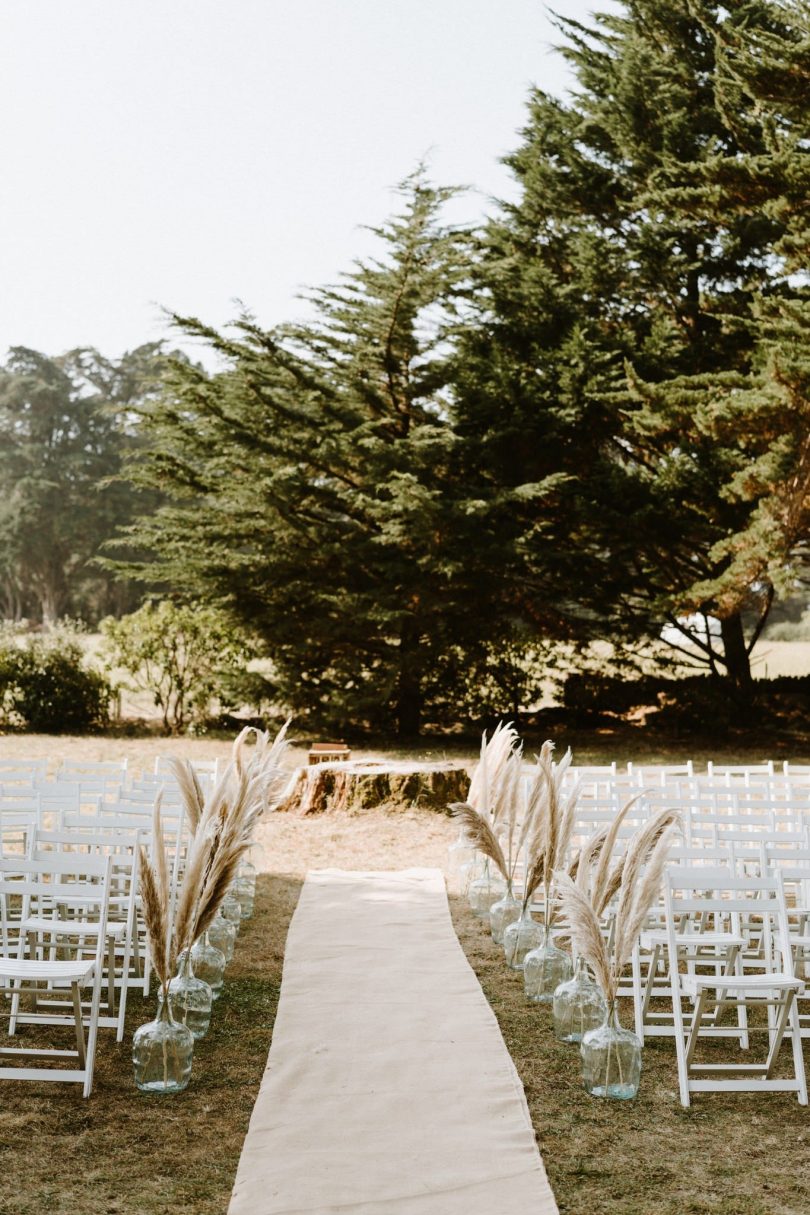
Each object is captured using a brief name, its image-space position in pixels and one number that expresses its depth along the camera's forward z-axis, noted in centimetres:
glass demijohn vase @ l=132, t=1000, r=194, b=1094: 443
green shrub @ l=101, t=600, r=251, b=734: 1823
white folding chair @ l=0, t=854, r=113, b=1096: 429
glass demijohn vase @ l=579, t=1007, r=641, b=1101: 445
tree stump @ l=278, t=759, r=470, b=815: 1166
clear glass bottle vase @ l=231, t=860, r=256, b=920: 748
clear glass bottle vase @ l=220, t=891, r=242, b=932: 691
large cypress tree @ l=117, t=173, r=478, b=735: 1683
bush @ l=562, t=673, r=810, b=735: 1903
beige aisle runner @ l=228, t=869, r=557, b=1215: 354
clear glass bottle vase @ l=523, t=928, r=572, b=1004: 579
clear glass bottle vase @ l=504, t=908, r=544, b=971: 636
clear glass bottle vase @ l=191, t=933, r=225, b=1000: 561
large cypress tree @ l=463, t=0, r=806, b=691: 1784
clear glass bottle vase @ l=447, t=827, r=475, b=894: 816
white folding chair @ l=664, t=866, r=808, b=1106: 438
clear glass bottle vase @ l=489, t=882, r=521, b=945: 690
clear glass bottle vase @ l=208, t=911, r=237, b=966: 608
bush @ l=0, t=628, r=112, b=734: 1830
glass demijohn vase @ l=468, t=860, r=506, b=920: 764
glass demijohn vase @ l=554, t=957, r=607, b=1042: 503
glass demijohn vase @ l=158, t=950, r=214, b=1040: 502
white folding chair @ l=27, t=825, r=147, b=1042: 470
